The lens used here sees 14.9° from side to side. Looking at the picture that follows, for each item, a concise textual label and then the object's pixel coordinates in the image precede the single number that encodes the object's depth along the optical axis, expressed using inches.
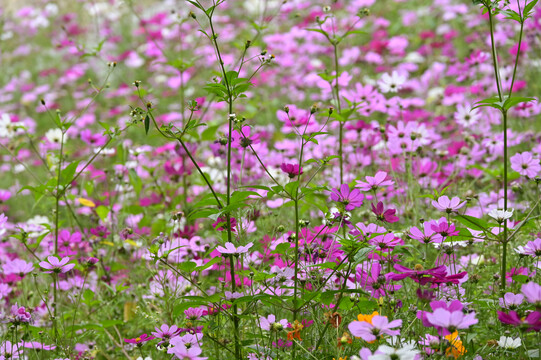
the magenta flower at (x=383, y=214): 135.7
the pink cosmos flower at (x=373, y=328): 126.3
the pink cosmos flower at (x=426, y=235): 134.3
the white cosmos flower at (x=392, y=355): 124.7
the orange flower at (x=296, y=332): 132.1
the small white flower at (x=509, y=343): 131.9
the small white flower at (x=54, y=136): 183.1
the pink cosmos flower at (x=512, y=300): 132.7
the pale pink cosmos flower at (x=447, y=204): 135.1
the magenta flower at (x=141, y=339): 135.8
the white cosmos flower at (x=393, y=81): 165.4
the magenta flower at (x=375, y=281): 135.6
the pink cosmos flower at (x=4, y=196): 169.5
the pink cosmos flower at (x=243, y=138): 136.8
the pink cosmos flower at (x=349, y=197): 135.8
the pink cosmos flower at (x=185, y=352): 129.2
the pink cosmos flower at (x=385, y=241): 132.2
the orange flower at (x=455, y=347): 128.6
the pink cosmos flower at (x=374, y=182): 136.8
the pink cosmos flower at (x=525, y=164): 147.4
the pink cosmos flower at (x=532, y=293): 126.5
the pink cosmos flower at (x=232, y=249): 132.5
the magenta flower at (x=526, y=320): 126.5
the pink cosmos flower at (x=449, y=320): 124.7
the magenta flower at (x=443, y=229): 133.1
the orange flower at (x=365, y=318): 128.5
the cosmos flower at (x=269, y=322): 135.2
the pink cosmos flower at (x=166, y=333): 135.0
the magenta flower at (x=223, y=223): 136.7
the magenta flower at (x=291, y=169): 137.4
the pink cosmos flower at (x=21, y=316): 135.6
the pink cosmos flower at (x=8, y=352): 134.7
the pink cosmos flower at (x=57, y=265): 137.0
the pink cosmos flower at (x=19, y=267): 144.5
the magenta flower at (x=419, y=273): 129.8
